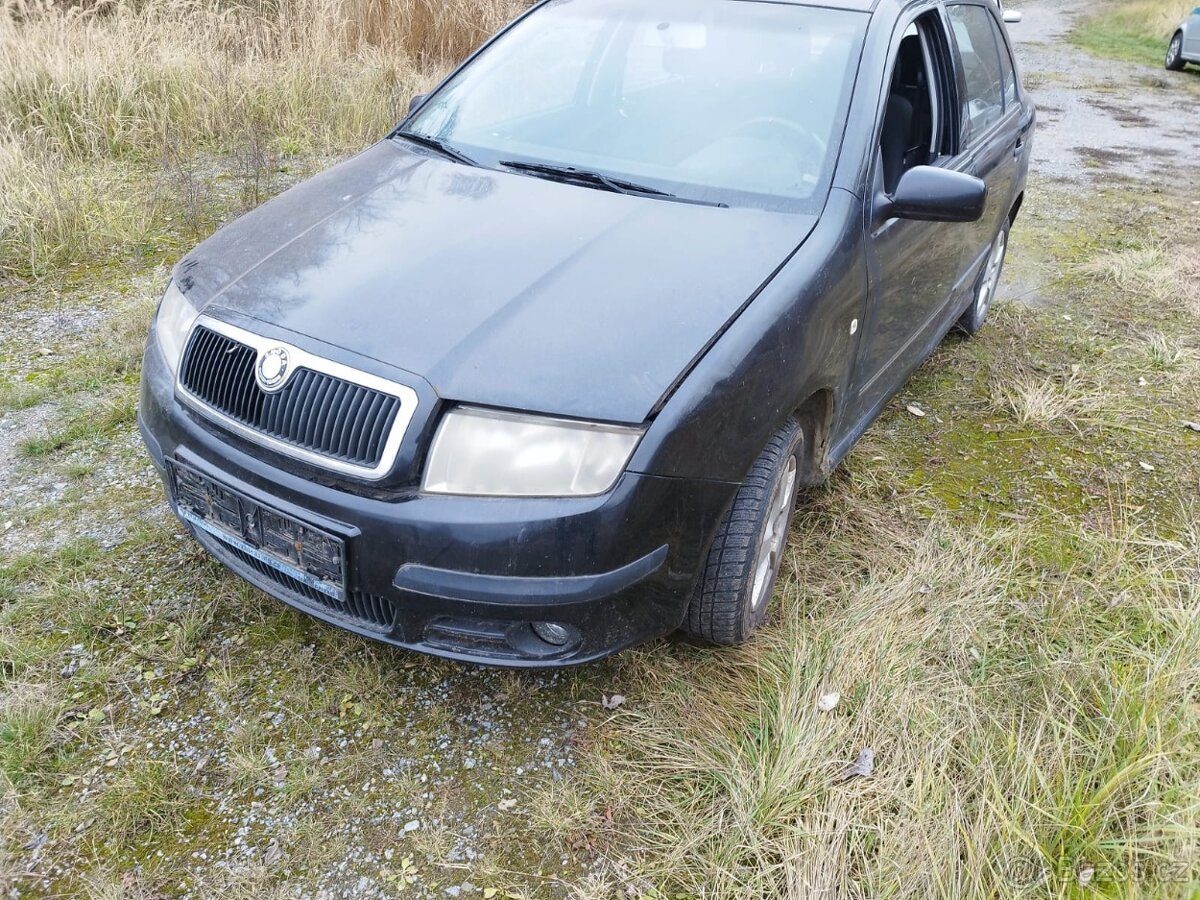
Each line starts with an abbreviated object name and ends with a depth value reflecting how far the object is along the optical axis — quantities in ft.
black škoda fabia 6.01
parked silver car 40.65
